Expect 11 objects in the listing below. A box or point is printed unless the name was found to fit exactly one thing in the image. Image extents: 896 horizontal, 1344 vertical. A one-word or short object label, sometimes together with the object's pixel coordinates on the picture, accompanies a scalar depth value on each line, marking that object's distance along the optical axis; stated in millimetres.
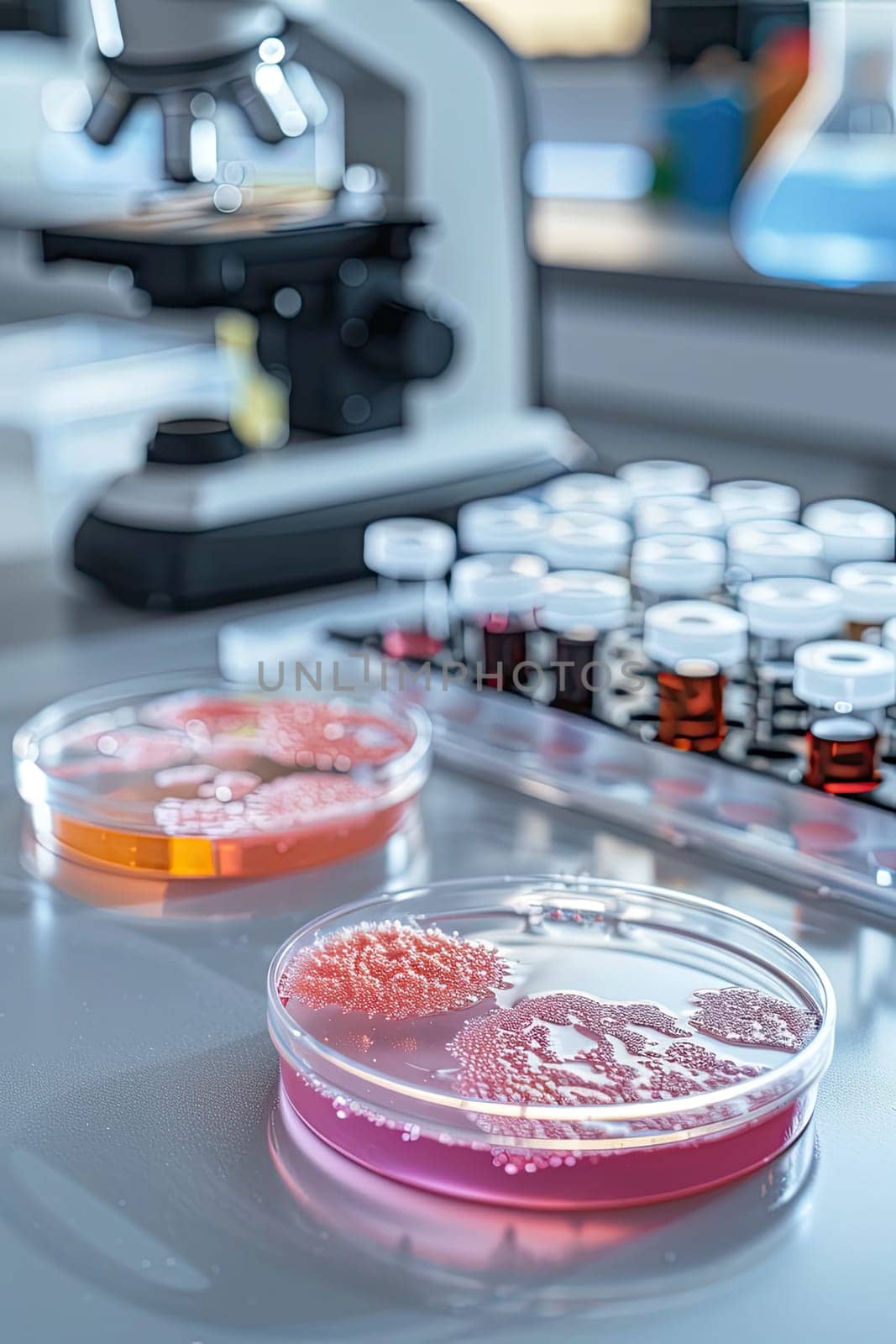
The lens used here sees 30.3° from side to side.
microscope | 1139
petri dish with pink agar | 506
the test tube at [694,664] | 799
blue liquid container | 2322
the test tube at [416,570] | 979
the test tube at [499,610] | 906
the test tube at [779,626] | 817
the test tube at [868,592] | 849
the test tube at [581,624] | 871
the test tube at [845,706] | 742
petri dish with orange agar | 755
